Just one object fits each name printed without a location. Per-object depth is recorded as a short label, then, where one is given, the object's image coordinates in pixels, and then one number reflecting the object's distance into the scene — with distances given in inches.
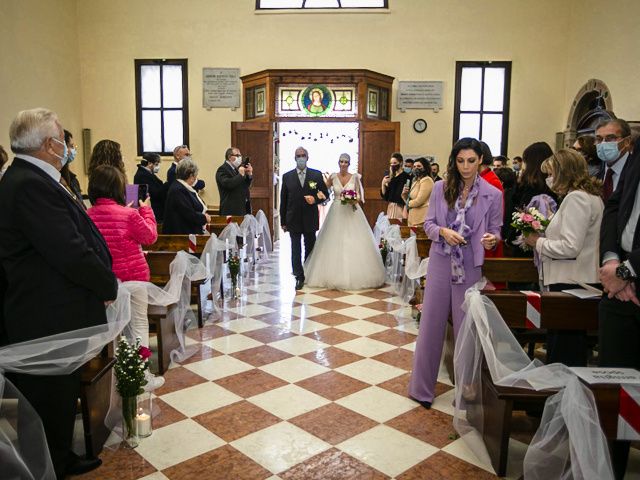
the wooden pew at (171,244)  202.2
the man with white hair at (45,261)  88.1
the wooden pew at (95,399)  104.7
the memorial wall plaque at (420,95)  438.0
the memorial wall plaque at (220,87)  440.5
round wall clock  443.5
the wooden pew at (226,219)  278.2
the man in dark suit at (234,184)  287.1
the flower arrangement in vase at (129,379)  111.3
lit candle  116.5
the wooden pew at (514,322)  104.3
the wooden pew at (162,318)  153.3
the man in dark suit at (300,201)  269.0
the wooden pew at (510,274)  147.9
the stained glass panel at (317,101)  415.2
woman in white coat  120.0
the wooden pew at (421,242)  207.2
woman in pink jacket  128.6
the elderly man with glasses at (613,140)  125.9
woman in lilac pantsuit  127.0
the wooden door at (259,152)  414.9
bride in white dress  268.8
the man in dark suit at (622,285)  85.4
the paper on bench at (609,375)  80.7
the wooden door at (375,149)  411.5
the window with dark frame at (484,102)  437.4
